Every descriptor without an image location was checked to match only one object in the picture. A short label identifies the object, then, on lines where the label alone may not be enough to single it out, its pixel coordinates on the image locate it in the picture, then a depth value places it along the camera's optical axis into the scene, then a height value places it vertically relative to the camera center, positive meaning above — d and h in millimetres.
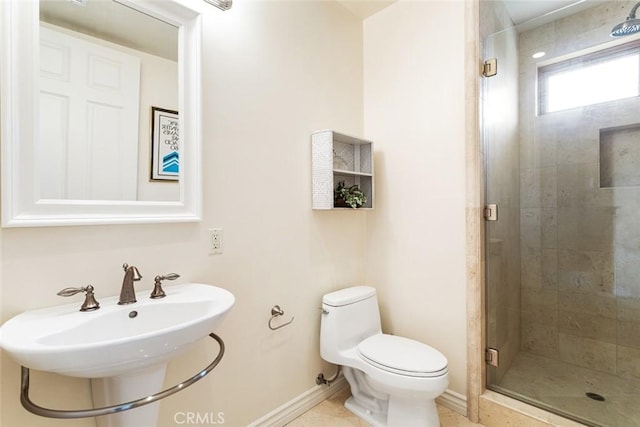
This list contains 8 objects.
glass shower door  1603 +34
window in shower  1571 +764
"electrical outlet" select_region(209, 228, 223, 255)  1338 -109
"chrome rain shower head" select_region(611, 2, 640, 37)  1545 +980
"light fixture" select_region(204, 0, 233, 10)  1262 +898
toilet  1411 -738
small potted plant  1861 +120
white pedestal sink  702 -329
